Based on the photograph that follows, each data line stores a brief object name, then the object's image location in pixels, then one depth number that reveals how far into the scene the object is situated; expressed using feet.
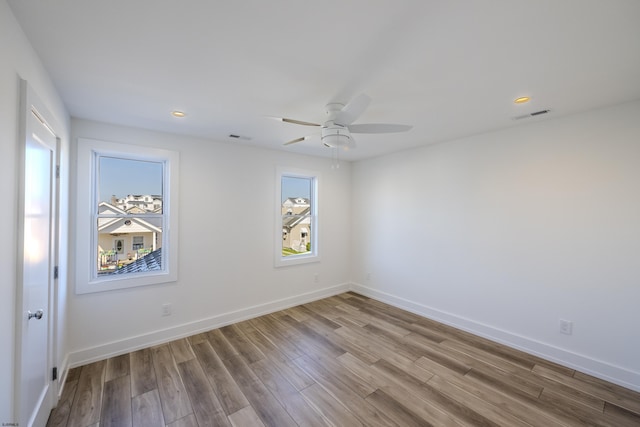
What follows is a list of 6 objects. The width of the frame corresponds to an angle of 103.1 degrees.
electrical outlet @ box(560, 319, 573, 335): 8.40
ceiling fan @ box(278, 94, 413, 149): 6.94
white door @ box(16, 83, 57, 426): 4.48
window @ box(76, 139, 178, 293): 8.64
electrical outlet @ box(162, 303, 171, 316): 10.02
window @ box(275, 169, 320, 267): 13.32
